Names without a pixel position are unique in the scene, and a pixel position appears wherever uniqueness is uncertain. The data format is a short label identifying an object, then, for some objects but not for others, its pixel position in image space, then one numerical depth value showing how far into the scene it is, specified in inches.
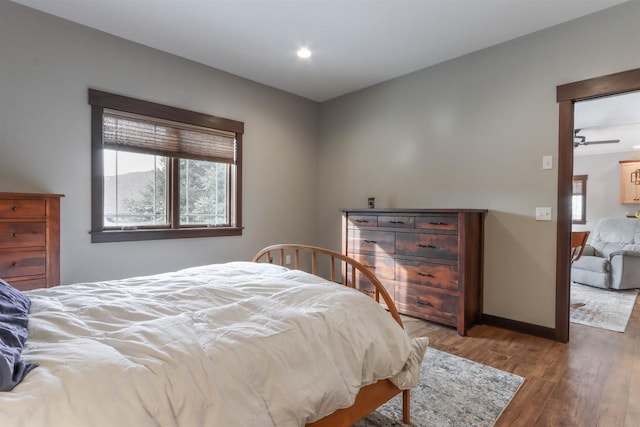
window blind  118.8
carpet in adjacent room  124.4
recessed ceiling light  125.9
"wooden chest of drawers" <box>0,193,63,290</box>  85.5
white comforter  31.5
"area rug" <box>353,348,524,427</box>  66.6
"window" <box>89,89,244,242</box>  116.8
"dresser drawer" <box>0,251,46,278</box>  85.4
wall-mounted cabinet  245.8
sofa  173.0
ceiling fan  207.8
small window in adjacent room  271.6
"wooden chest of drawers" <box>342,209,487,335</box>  112.5
